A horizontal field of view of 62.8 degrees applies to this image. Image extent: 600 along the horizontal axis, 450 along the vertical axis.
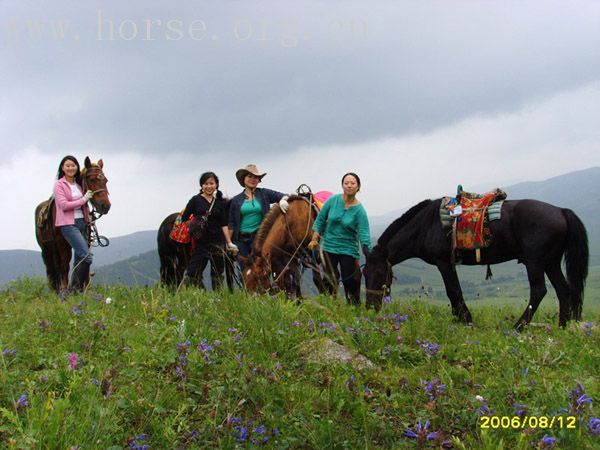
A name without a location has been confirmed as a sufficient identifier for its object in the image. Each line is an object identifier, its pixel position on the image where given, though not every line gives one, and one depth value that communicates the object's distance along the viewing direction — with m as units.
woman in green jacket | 8.41
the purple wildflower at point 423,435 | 3.00
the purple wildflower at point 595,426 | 3.07
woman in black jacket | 9.77
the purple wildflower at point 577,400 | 3.24
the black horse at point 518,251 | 7.89
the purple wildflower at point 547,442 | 2.78
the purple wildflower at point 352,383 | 3.92
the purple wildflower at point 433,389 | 3.91
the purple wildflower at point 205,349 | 4.41
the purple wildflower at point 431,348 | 5.08
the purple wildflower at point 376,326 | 5.63
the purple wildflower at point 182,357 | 4.11
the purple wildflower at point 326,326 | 5.40
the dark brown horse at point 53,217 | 9.38
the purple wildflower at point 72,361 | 3.97
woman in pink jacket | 8.66
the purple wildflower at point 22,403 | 3.14
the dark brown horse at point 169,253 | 12.80
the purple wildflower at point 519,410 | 3.43
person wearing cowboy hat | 9.51
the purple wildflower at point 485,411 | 3.56
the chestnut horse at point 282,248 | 8.07
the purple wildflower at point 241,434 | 3.24
